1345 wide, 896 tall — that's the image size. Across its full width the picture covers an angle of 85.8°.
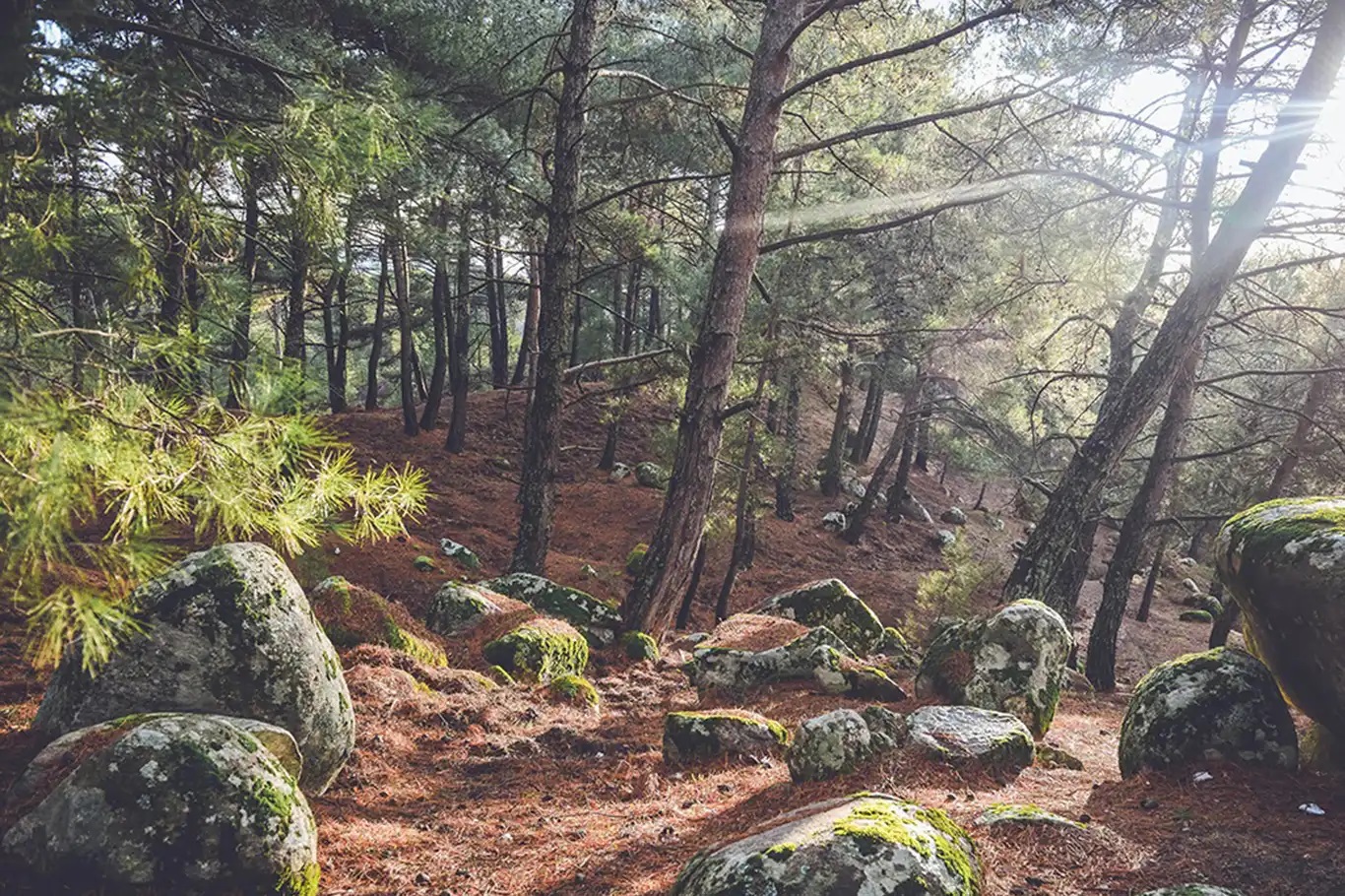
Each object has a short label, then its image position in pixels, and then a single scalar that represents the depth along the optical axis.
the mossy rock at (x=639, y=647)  8.52
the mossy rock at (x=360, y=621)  6.59
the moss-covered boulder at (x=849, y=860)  2.73
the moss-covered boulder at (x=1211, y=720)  4.48
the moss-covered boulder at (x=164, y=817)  2.92
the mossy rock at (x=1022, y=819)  3.74
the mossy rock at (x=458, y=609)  8.06
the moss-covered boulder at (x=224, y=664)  3.94
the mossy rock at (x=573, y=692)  6.95
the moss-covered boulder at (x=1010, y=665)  6.29
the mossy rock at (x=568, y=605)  8.80
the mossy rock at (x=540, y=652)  7.31
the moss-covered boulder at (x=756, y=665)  7.73
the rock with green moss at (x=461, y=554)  12.34
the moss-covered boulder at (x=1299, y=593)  4.07
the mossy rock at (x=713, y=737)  5.40
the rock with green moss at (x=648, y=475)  21.08
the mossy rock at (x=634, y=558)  15.59
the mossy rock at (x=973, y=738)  5.04
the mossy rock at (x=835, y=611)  11.45
